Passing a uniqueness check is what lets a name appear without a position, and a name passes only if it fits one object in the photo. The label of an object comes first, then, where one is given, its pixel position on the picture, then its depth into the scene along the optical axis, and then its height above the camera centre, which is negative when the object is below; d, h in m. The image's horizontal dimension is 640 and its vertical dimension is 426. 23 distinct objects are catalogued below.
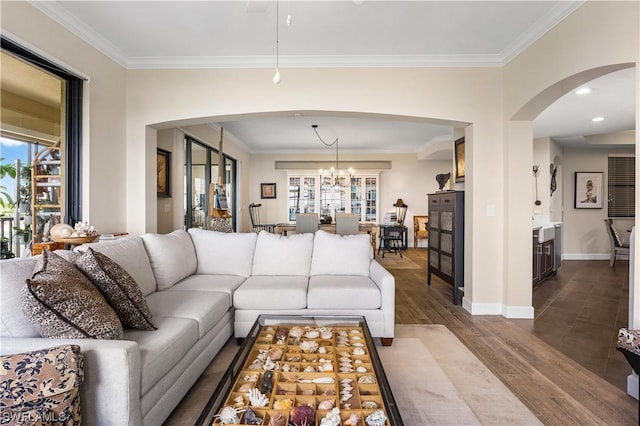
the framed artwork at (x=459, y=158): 4.00 +0.66
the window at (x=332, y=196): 8.43 +0.32
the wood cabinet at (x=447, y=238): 3.73 -0.39
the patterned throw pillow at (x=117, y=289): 1.62 -0.45
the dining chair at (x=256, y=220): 7.73 -0.32
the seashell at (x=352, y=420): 1.12 -0.78
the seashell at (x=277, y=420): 1.12 -0.78
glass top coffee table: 1.14 -0.78
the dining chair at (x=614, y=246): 5.83 -0.73
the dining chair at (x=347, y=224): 5.53 -0.30
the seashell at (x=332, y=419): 1.11 -0.77
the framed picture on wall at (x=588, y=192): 6.69 +0.35
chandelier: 8.23 +0.80
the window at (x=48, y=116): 2.50 +0.82
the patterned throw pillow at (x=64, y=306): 1.27 -0.43
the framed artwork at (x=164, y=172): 4.16 +0.49
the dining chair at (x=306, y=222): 5.45 -0.25
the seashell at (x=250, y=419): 1.12 -0.78
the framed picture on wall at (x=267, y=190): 8.48 +0.49
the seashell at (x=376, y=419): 1.11 -0.77
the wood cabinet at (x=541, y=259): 4.37 -0.77
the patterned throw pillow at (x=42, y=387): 1.07 -0.64
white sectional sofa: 1.26 -0.66
